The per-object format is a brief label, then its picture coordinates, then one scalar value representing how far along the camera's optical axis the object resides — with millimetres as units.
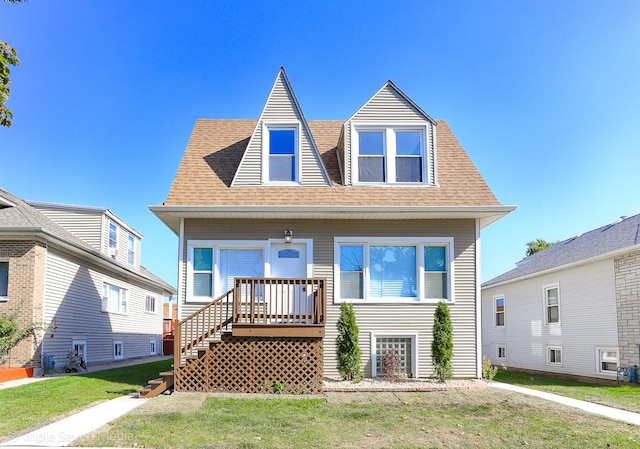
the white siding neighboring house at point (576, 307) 13398
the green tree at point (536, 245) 38094
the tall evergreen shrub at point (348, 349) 11156
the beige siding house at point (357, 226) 11820
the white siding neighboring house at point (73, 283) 13641
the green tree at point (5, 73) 7551
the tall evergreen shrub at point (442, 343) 11359
